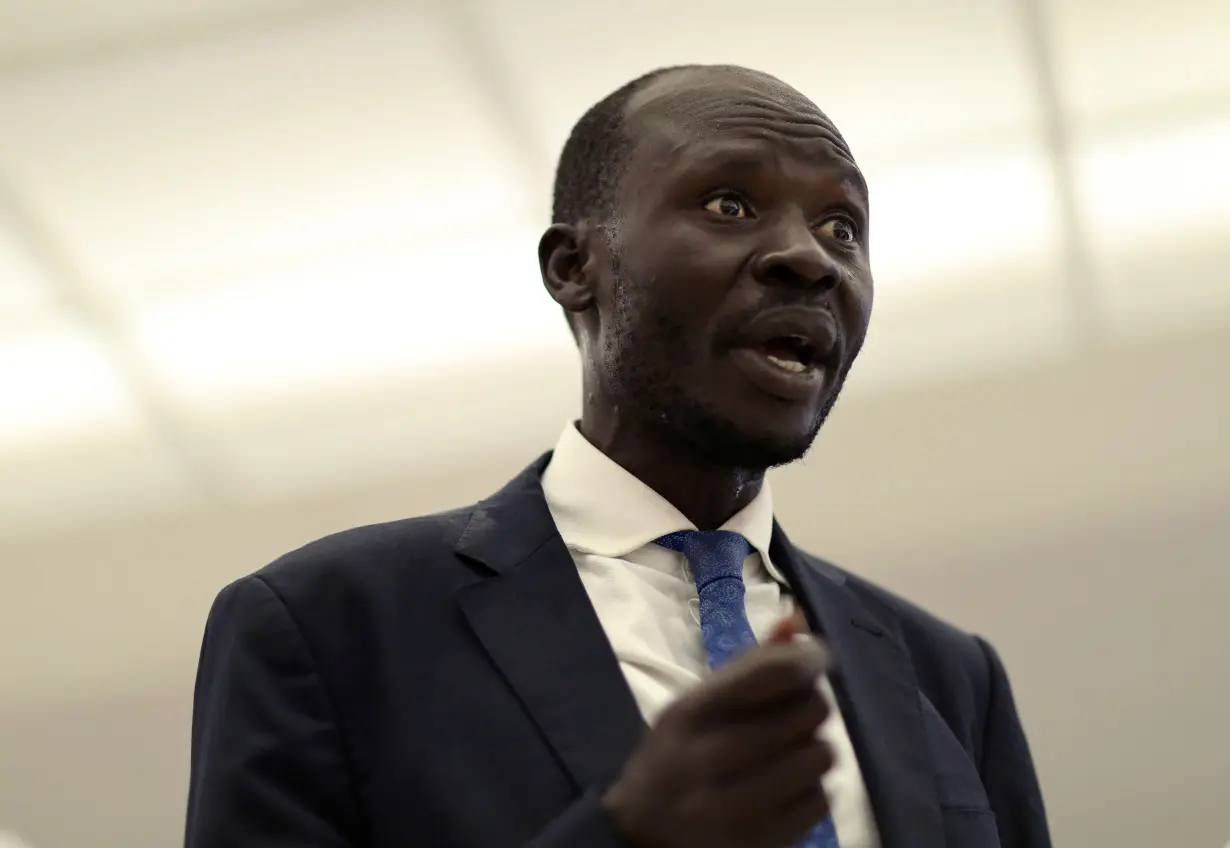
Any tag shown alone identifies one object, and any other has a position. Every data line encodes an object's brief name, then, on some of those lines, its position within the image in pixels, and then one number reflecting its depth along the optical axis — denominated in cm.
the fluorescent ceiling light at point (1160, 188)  595
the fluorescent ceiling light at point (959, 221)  589
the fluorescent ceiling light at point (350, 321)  590
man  232
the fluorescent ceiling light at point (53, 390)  605
